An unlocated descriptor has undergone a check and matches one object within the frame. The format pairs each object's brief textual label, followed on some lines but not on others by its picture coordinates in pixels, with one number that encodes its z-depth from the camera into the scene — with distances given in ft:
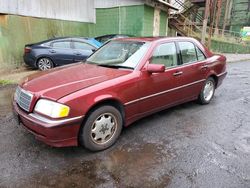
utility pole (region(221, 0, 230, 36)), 70.88
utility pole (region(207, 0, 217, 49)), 47.71
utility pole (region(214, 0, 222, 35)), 58.88
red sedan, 7.79
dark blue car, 23.27
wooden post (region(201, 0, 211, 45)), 36.42
